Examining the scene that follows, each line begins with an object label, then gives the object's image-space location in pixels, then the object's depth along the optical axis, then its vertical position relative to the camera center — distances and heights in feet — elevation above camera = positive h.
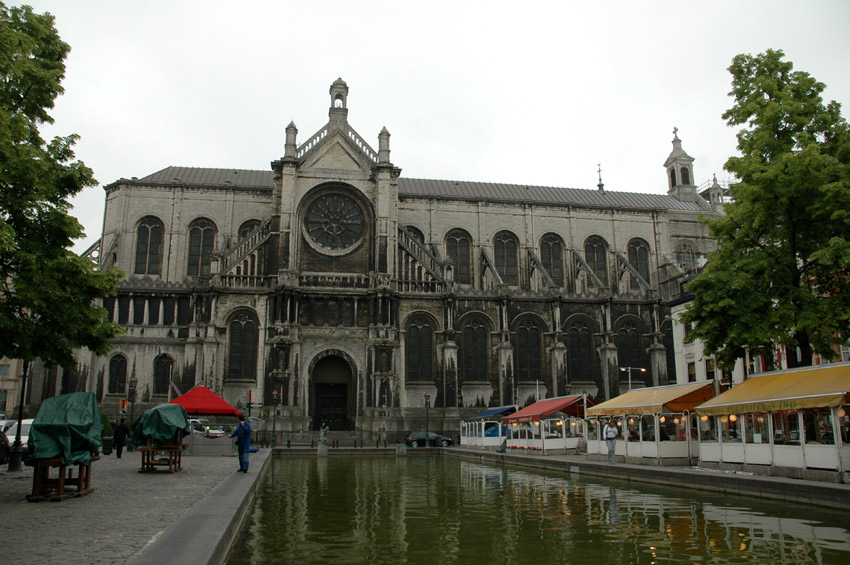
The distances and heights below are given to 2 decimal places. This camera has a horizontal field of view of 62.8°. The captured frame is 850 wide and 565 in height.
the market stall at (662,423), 83.10 -0.15
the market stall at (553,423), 112.68 -0.15
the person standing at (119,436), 97.76 -1.78
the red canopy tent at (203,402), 91.45 +2.72
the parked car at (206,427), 133.59 -0.84
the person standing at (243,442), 66.54 -1.80
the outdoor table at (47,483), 44.27 -3.77
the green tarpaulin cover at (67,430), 43.68 -0.41
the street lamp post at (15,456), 68.49 -3.16
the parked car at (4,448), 77.77 -2.69
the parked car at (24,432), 87.38 -1.09
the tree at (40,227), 53.47 +15.95
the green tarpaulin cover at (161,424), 68.39 -0.09
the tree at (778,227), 70.08 +20.73
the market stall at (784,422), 59.31 -0.06
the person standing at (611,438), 88.17 -1.99
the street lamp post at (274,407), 137.13 +3.03
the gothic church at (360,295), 153.58 +29.63
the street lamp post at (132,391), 152.05 +6.95
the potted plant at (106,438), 101.71 -2.13
